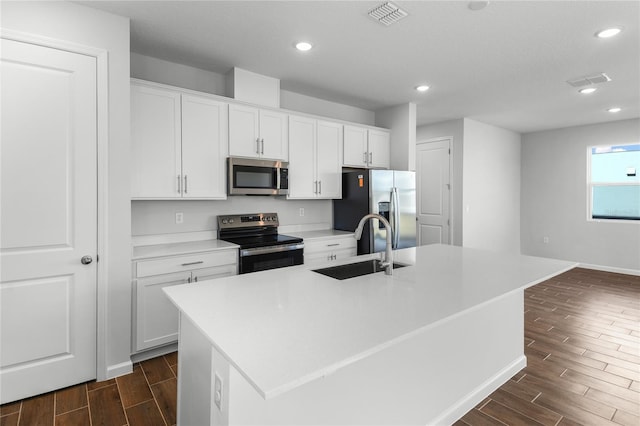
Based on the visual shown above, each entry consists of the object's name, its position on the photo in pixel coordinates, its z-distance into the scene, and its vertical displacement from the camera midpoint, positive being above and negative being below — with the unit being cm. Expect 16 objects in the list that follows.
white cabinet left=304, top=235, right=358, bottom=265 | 371 -42
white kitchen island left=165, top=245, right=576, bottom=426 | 105 -41
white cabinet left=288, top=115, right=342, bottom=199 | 388 +63
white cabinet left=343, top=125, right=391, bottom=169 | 443 +87
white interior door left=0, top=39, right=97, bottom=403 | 211 -5
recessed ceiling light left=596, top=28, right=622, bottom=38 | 264 +140
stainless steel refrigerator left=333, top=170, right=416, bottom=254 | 410 +8
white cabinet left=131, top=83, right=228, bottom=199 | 282 +60
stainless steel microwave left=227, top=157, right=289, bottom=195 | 333 +36
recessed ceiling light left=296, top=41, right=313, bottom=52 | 291 +144
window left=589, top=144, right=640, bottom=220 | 573 +50
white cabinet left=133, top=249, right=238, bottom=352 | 264 -61
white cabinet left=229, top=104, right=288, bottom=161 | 337 +82
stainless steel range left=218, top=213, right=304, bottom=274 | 316 -29
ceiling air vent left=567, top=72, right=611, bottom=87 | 363 +144
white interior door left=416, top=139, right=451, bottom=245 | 578 +36
